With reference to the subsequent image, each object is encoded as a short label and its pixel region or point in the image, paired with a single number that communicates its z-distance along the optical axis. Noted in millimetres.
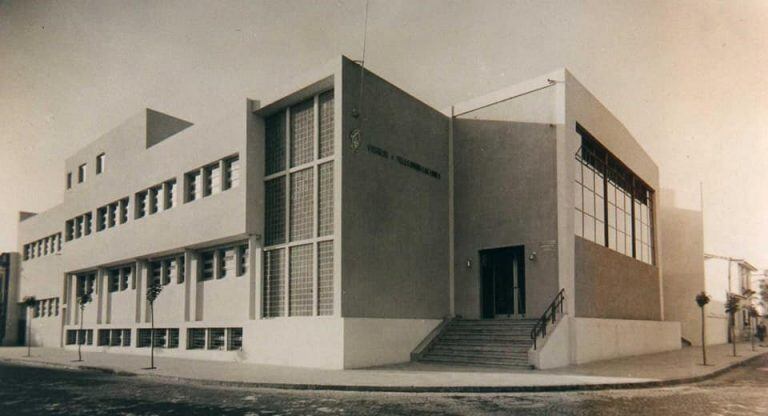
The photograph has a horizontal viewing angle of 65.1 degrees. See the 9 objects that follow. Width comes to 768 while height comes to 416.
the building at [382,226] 19344
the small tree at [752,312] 40481
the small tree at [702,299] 21734
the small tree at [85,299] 26953
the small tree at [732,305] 27875
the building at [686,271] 36719
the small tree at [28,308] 35312
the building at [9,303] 45656
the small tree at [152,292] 21203
